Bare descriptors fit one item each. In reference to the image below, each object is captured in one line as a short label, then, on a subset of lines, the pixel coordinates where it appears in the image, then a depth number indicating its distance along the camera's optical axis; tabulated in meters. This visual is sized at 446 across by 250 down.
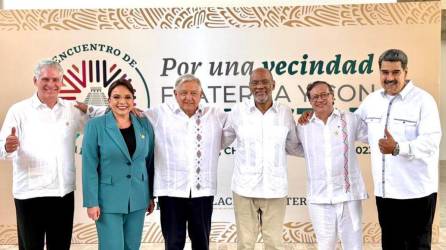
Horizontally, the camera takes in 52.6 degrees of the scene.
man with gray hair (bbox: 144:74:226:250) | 3.11
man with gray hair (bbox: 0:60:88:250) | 2.92
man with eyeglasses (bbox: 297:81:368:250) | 3.00
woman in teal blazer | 2.78
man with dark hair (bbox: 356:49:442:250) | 2.85
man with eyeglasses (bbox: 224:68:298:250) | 3.12
